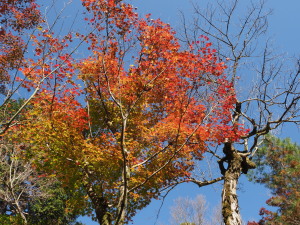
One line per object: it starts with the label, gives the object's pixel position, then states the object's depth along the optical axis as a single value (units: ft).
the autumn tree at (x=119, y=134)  30.58
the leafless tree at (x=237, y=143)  29.50
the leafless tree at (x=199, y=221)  70.33
